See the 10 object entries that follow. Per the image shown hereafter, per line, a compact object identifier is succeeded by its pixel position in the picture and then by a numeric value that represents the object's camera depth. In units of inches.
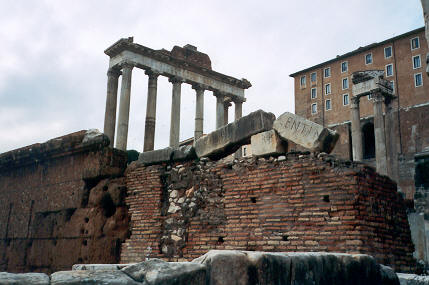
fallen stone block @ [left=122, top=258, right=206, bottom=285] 84.0
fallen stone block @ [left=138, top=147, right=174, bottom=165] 270.7
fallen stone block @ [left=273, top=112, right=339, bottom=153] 216.2
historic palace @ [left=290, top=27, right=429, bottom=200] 1427.2
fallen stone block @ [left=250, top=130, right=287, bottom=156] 225.0
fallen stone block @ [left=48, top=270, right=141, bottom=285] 76.9
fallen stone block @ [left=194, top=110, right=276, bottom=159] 243.3
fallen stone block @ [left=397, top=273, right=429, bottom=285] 152.0
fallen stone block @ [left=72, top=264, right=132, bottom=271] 123.8
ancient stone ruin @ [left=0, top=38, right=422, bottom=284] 187.8
